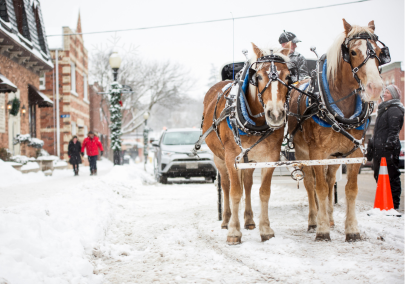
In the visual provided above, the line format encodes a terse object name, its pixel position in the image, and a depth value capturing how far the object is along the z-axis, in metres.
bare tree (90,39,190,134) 38.88
